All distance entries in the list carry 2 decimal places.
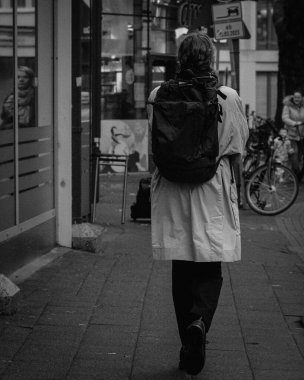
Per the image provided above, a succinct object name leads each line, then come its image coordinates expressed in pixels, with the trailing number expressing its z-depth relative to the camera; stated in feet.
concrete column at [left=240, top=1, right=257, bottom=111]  155.22
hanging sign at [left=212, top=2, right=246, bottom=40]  46.24
